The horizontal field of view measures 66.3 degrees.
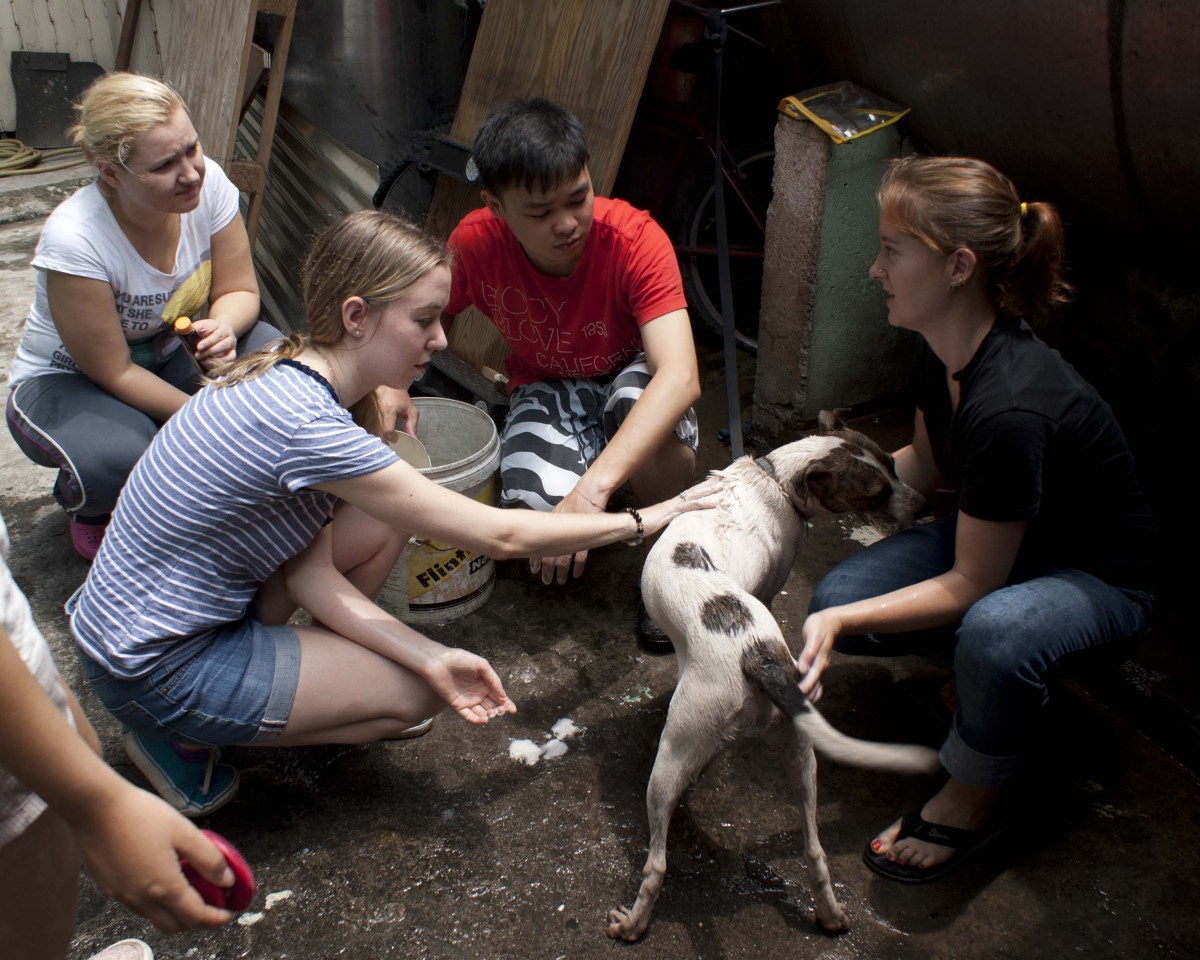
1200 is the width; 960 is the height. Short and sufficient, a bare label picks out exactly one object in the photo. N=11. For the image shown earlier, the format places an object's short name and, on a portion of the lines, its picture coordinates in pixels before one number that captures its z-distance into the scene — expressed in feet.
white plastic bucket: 10.11
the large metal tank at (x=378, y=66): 16.35
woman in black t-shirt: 7.23
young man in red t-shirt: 9.35
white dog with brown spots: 6.85
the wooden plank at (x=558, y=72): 12.38
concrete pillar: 12.10
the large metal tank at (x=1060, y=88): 8.63
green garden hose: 24.30
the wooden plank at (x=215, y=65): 14.11
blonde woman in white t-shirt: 9.50
